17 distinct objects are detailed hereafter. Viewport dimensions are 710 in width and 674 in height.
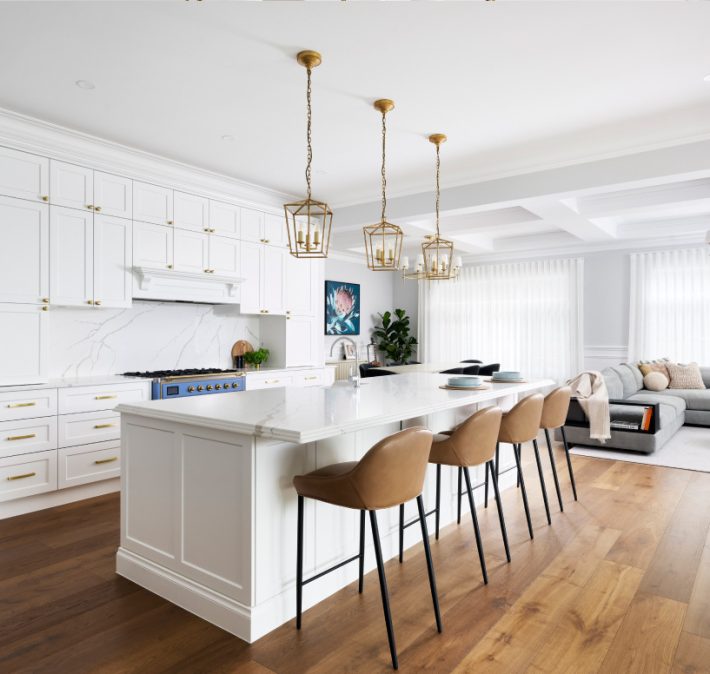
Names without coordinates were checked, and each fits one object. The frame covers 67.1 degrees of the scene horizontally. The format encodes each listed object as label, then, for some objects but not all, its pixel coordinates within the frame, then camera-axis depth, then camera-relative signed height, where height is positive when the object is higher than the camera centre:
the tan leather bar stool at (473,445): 2.61 -0.56
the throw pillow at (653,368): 7.11 -0.44
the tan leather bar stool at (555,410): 3.55 -0.51
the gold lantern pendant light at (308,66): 2.89 +1.49
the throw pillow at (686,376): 6.88 -0.53
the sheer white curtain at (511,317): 8.15 +0.27
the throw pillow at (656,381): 6.91 -0.60
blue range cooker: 4.32 -0.43
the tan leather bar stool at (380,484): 2.00 -0.59
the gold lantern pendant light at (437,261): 4.06 +0.59
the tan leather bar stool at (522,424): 3.12 -0.53
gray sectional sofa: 5.29 -0.85
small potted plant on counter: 5.66 -0.28
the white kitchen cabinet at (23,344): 3.63 -0.10
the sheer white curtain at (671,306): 7.21 +0.41
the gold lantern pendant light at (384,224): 3.47 +0.66
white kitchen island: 2.12 -0.73
